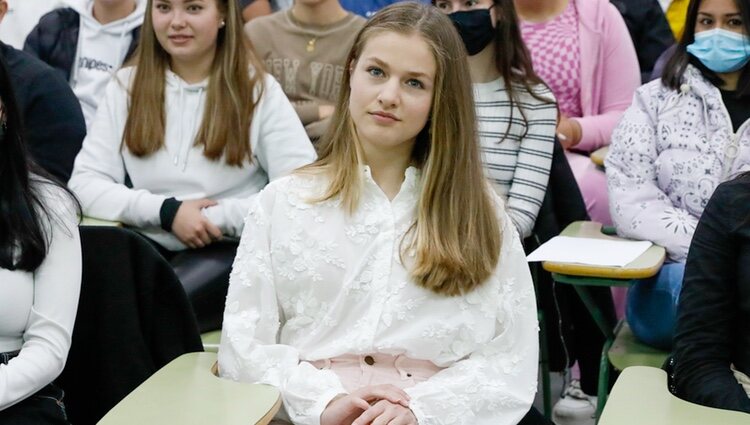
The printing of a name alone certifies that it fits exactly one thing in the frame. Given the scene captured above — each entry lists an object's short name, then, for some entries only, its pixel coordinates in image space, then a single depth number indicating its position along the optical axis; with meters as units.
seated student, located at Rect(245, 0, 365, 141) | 3.51
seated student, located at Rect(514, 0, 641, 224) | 3.65
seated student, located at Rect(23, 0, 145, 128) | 3.76
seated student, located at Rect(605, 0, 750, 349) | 2.90
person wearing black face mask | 3.06
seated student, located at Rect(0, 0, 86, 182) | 3.17
